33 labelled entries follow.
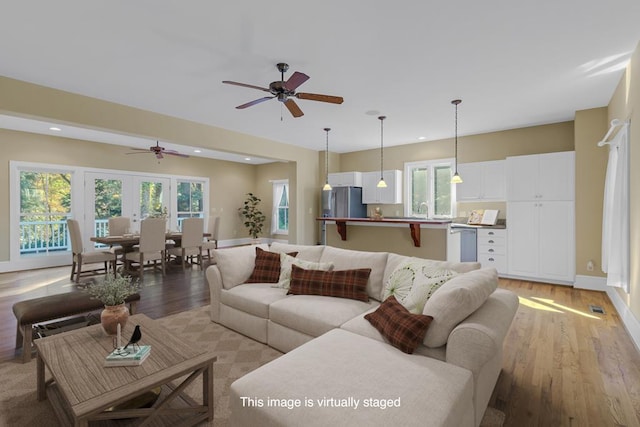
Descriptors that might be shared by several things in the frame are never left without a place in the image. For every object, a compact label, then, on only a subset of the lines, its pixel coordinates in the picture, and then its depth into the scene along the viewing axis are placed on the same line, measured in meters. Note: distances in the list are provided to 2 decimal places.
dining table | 5.30
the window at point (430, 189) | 6.43
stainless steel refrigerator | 7.12
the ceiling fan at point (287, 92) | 2.96
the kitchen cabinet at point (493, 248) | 5.39
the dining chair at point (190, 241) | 6.14
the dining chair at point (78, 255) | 5.13
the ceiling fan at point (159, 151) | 6.13
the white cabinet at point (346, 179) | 7.34
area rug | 1.85
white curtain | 3.24
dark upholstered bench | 2.49
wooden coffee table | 1.43
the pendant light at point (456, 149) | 4.20
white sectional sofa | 1.27
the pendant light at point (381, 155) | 5.75
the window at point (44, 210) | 6.18
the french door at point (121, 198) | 6.94
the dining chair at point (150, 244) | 5.38
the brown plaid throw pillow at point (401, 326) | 1.75
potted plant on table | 2.01
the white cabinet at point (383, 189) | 6.91
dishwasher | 5.63
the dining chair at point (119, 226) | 6.38
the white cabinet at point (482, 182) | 5.60
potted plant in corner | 9.98
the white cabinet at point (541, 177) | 4.82
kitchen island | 4.08
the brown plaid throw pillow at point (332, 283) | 2.66
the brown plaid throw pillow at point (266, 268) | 3.21
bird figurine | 1.82
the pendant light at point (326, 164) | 7.64
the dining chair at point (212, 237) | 6.93
